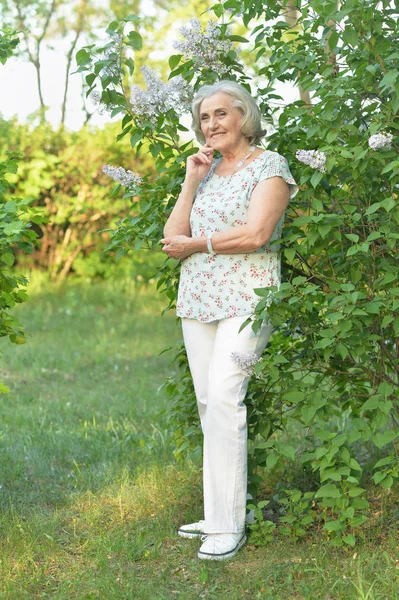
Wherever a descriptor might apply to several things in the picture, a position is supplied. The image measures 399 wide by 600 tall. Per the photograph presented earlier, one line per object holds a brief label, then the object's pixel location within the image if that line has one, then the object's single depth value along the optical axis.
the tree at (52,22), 17.72
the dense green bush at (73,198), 12.09
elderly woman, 3.54
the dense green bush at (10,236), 3.64
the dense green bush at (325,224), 3.38
